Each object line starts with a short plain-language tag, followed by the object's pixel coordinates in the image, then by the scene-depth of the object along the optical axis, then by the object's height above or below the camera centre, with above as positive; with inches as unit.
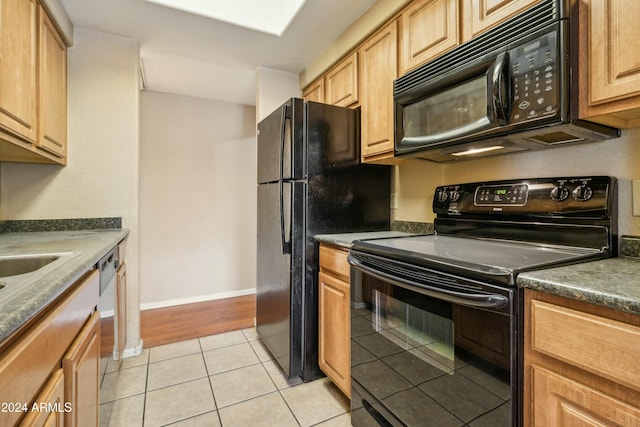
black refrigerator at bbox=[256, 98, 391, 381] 74.2 +2.1
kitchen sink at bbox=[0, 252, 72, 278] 45.6 -7.7
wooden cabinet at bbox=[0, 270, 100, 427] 22.9 -14.6
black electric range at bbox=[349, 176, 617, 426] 34.1 -10.6
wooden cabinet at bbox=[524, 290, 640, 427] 25.5 -13.6
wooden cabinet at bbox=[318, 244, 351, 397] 63.8 -23.2
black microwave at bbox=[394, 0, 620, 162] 39.6 +18.0
